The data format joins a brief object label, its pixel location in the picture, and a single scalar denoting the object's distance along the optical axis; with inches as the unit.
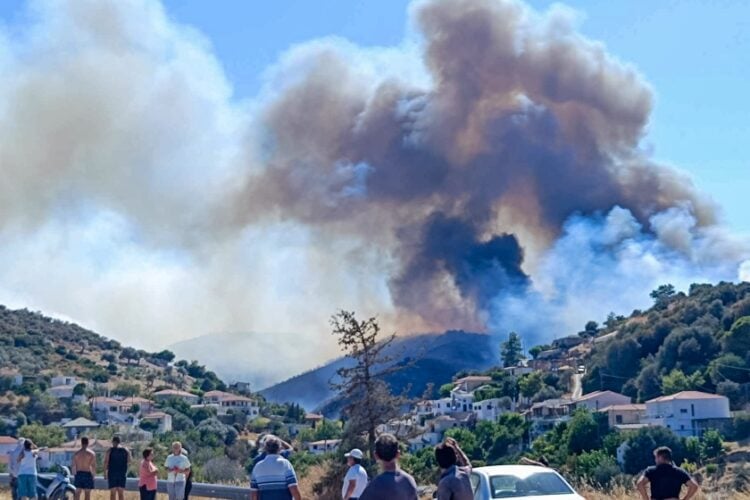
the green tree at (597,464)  1534.2
